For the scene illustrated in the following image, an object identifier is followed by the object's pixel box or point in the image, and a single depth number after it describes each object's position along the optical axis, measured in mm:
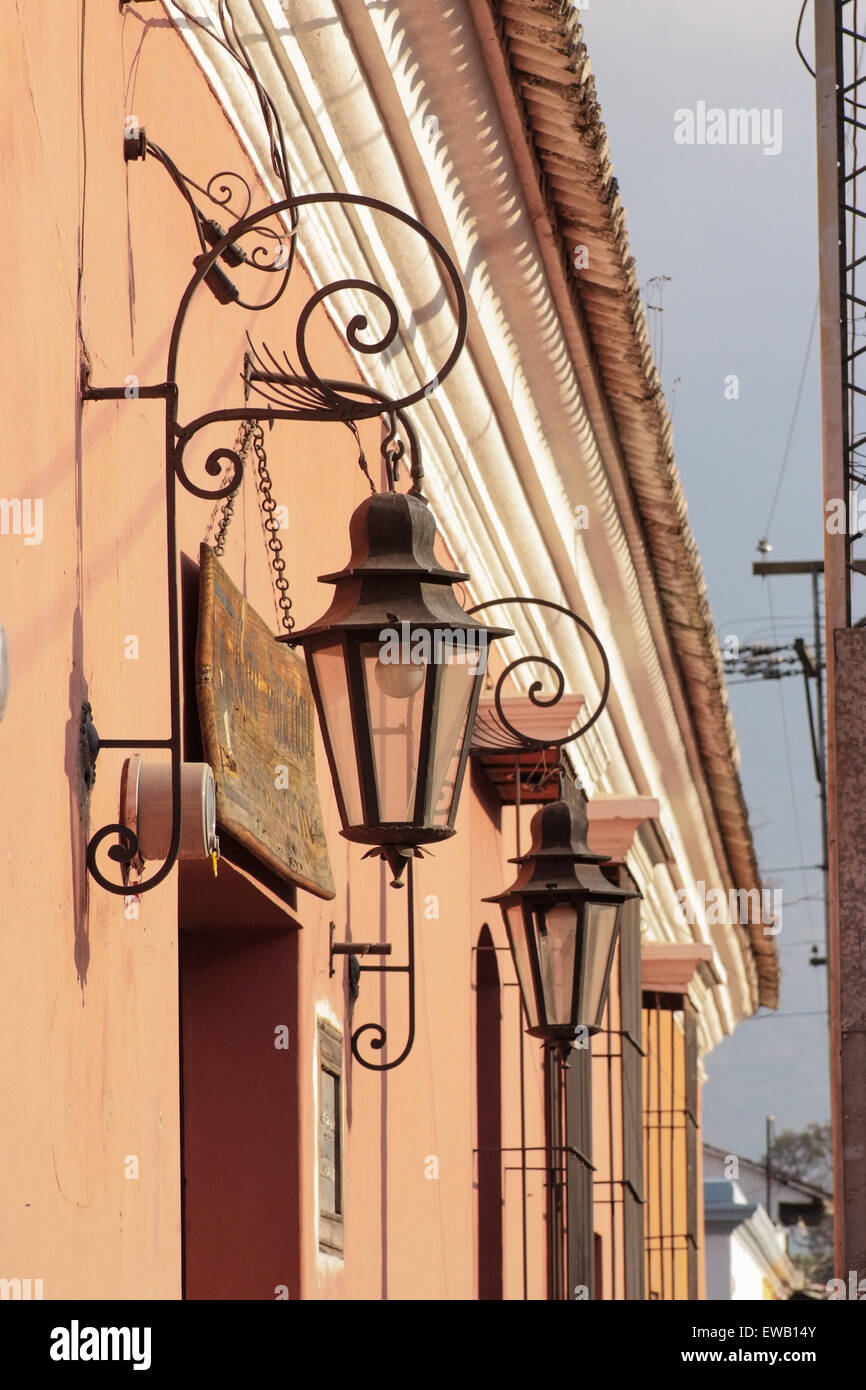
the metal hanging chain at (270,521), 10023
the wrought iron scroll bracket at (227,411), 7187
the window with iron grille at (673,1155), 31781
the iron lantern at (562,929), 12859
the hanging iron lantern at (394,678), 7590
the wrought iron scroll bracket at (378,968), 11516
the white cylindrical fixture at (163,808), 7453
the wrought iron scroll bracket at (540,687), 10897
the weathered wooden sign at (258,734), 8844
